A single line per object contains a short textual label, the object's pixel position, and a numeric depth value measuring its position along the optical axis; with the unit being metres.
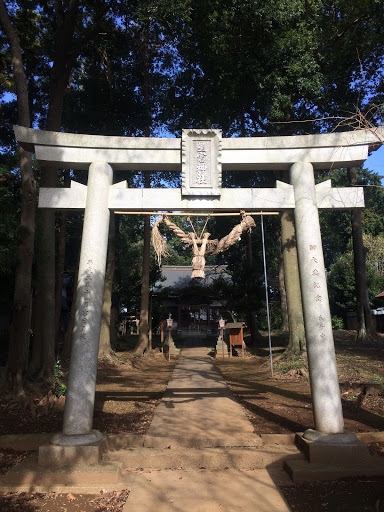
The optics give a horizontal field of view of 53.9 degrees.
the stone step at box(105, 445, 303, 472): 4.43
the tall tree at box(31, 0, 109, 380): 8.36
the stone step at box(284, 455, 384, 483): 4.00
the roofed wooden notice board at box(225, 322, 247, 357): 15.43
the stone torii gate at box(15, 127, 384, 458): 4.85
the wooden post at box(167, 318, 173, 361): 15.62
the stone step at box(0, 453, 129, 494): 3.86
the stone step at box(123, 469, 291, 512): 3.48
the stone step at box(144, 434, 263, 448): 4.93
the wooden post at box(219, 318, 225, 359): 16.05
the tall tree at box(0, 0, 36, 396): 7.07
